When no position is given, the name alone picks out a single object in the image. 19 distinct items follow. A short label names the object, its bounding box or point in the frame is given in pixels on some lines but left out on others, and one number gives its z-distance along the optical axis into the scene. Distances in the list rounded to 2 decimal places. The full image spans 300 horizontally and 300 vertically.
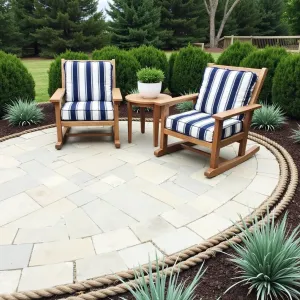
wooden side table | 3.57
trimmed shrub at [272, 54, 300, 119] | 4.54
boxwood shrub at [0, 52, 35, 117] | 4.74
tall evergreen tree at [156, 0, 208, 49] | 21.25
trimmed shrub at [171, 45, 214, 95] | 5.91
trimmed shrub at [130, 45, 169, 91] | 6.02
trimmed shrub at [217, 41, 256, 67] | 5.62
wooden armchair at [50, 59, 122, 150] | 3.86
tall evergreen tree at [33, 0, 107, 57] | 17.77
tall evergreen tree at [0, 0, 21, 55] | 17.11
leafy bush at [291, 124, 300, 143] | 3.78
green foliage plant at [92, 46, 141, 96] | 5.57
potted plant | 3.69
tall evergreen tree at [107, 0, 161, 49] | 18.47
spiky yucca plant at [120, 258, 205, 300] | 1.35
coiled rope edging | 1.59
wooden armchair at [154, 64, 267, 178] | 2.94
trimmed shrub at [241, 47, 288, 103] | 5.00
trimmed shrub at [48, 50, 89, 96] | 5.34
